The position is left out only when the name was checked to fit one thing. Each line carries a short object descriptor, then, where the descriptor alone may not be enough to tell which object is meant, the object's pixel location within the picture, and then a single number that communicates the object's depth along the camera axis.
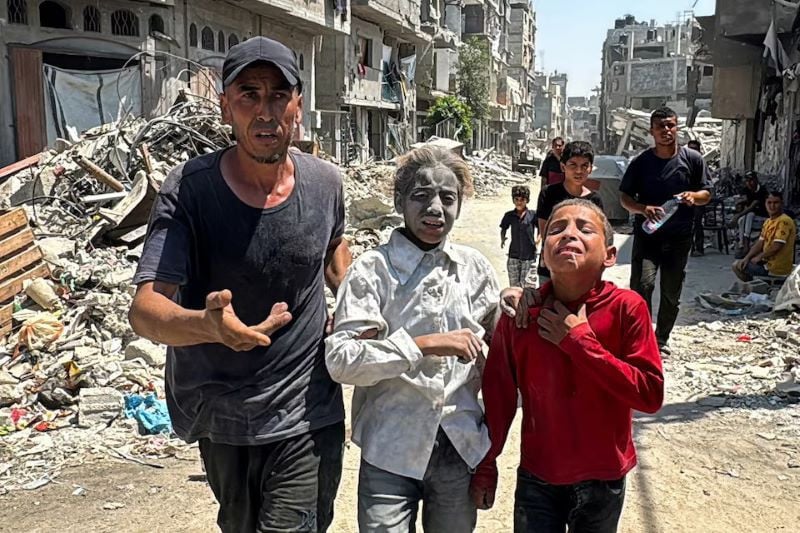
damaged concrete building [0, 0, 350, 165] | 13.20
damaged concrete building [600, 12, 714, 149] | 60.78
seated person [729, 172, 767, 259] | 10.69
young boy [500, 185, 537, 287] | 7.18
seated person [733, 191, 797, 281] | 8.47
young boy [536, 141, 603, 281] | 4.98
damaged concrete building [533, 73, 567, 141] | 90.81
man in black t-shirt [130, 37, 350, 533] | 2.10
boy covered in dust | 2.17
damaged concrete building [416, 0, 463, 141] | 36.31
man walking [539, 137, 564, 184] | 8.18
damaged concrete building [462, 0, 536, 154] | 53.55
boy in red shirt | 2.17
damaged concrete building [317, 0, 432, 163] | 25.86
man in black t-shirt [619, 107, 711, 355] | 5.44
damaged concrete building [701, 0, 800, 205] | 13.97
